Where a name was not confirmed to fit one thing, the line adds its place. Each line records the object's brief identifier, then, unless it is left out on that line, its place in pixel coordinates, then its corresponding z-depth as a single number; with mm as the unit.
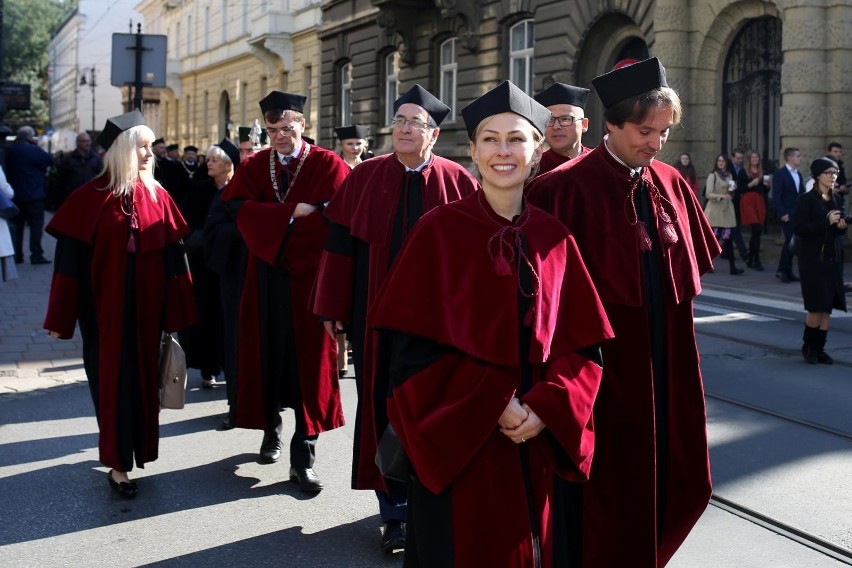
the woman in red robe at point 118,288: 5918
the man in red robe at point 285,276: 6180
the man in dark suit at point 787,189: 16266
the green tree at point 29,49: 81375
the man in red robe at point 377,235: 5055
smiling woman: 3242
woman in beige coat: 17500
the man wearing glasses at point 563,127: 5766
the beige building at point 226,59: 39625
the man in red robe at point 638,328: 3902
